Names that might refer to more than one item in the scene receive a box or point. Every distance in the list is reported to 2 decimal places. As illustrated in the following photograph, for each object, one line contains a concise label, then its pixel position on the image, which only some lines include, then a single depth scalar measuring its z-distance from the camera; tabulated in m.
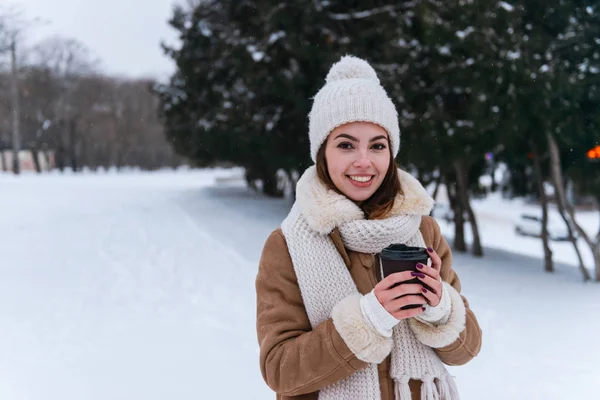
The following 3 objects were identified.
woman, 1.40
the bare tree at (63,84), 30.11
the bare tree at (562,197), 8.58
